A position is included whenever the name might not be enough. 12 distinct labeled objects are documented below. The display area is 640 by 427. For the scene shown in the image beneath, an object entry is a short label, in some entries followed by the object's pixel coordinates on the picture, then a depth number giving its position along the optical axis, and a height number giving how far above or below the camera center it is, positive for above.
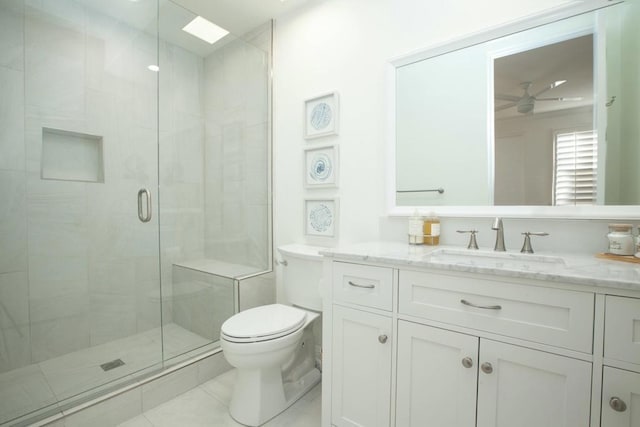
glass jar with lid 0.96 -0.12
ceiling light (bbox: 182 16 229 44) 2.03 +1.27
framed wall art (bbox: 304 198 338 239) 1.80 -0.09
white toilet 1.31 -0.67
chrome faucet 1.19 -0.12
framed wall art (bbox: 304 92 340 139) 1.77 +0.57
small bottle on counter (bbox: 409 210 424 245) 1.37 -0.12
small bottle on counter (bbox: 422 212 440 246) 1.38 -0.12
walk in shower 1.56 +0.08
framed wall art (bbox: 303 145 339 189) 1.79 +0.24
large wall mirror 1.09 +0.38
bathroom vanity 0.74 -0.42
